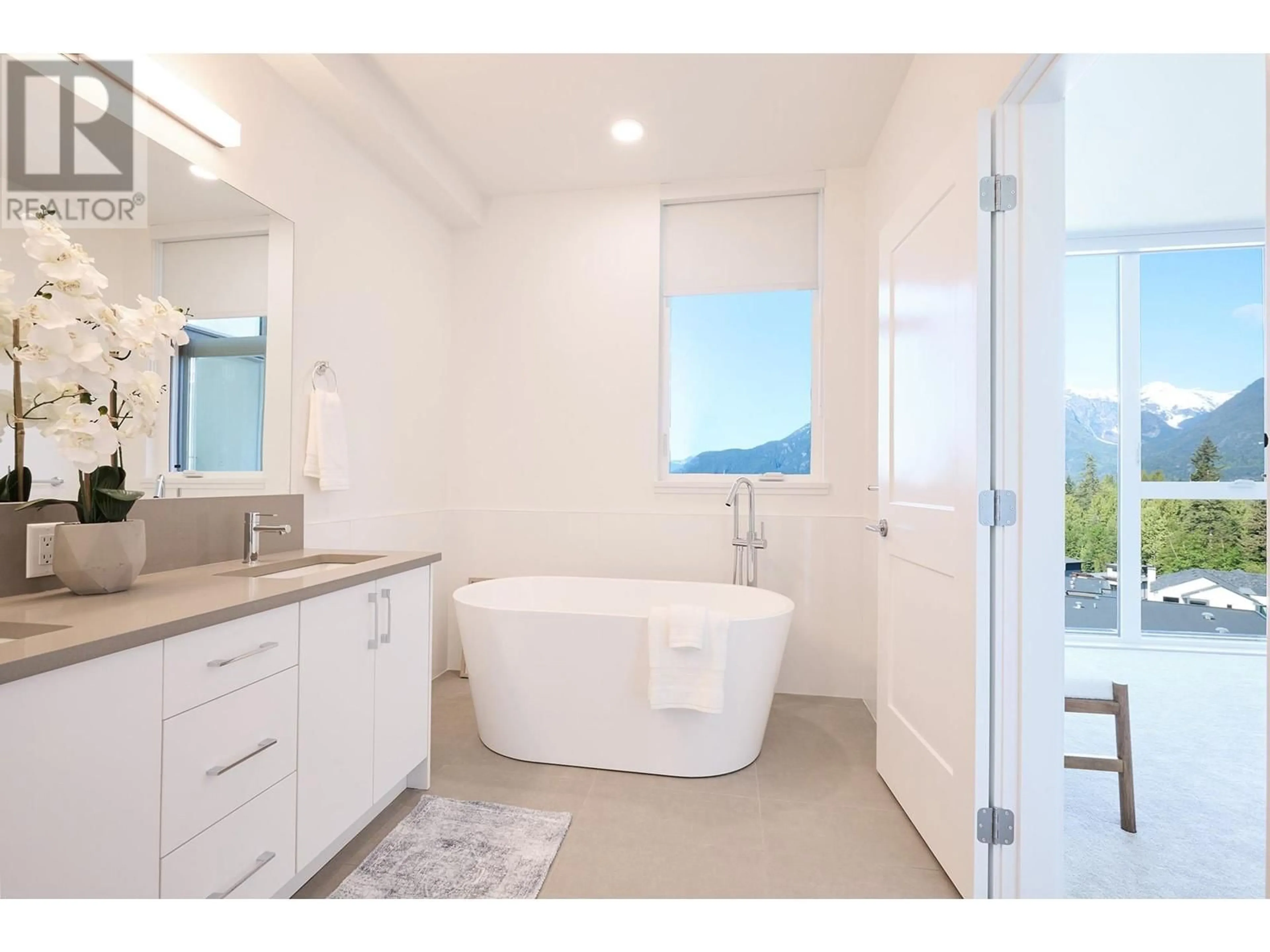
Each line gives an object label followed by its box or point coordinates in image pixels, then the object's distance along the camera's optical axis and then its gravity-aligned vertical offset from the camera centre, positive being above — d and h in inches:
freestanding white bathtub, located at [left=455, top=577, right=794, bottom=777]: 92.0 -33.2
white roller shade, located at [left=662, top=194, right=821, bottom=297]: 132.1 +52.9
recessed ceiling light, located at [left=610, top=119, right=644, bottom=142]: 112.0 +66.5
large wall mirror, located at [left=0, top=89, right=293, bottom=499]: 64.7 +19.5
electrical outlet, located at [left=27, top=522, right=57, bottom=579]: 53.9 -6.6
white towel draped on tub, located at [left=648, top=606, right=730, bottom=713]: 89.3 -27.6
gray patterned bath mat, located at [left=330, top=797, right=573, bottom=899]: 64.0 -43.7
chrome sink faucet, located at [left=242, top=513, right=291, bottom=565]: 79.0 -7.6
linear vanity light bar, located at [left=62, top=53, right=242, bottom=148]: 66.7 +44.4
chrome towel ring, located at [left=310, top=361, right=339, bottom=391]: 97.3 +17.7
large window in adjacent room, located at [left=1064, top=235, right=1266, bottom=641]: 155.3 +12.4
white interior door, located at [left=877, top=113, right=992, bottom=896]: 62.5 -2.5
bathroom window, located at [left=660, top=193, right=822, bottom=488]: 133.0 +32.5
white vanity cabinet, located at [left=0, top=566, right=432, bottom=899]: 36.0 -21.7
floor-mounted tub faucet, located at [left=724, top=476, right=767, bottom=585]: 124.3 -13.8
